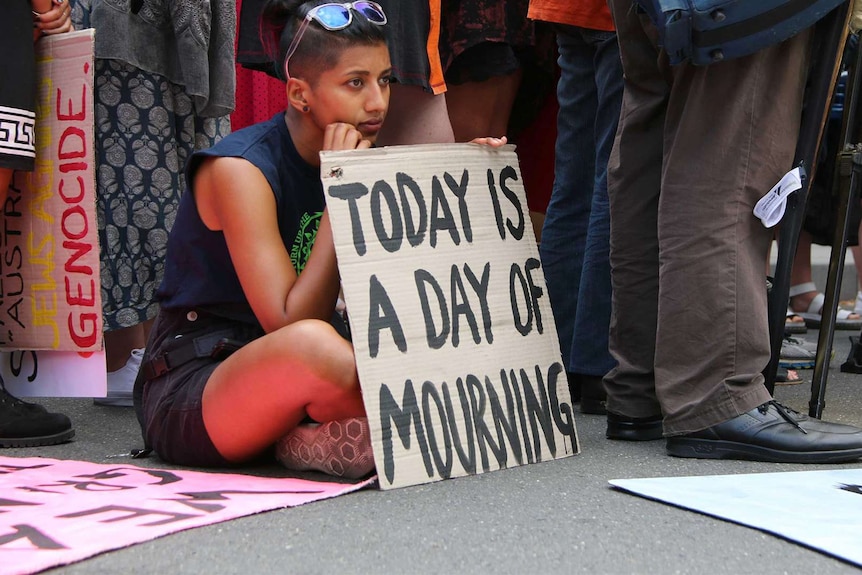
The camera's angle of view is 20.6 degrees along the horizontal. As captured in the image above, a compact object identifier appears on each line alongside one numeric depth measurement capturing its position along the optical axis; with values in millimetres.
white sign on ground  3127
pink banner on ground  3064
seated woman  3422
